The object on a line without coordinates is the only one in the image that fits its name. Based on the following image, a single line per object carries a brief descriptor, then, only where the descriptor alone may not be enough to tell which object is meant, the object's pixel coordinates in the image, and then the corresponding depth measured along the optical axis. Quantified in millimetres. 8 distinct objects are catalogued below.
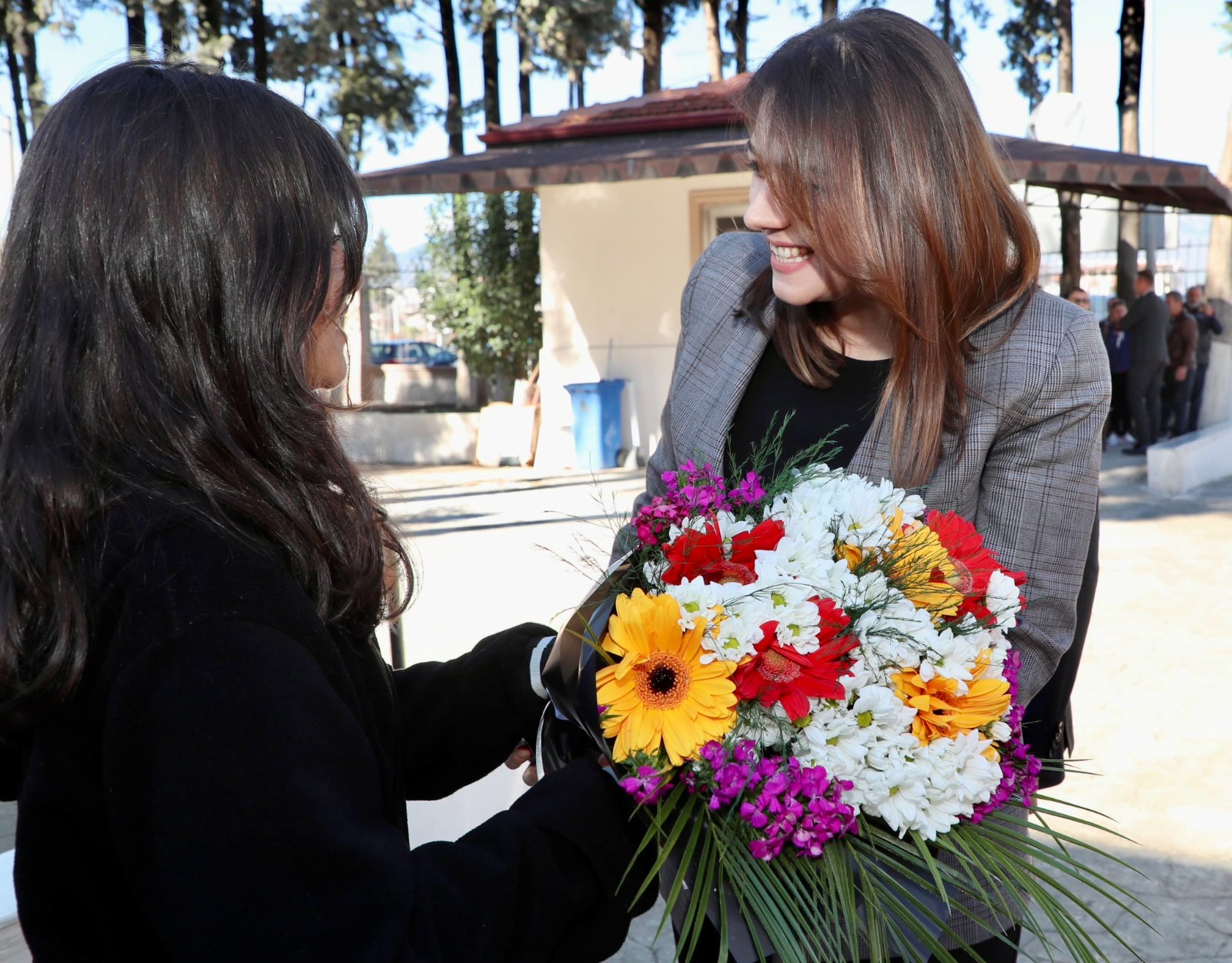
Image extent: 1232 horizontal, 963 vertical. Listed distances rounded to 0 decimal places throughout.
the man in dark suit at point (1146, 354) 12109
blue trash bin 11219
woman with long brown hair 1695
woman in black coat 958
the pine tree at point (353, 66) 18516
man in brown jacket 12922
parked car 25844
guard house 10602
